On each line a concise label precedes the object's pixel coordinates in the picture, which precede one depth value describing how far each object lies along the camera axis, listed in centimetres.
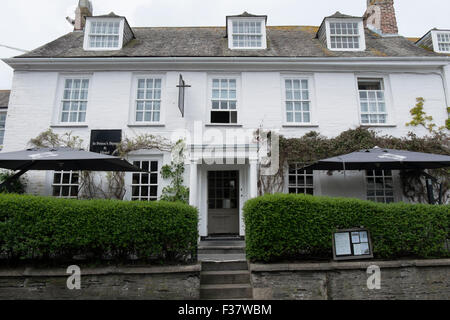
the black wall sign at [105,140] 875
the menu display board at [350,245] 542
